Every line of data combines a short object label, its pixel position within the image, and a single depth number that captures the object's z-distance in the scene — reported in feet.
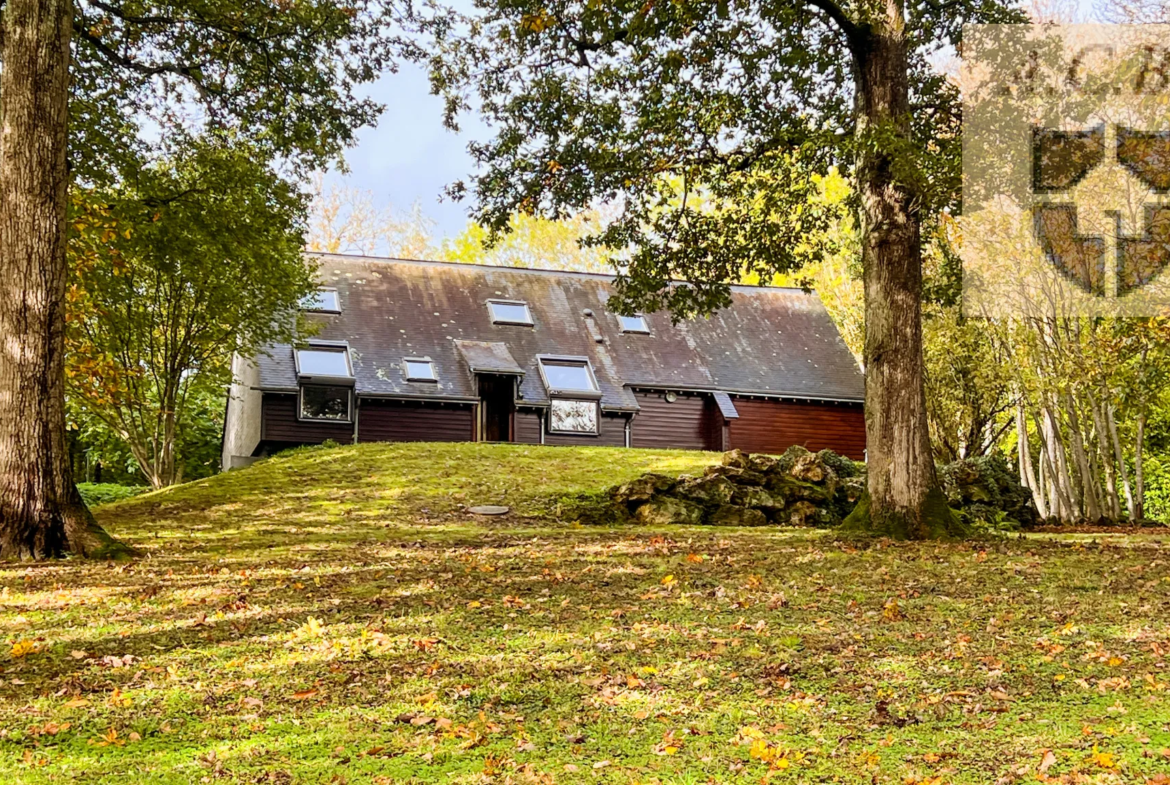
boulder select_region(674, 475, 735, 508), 47.73
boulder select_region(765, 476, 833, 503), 48.57
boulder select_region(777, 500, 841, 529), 46.93
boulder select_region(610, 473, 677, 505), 47.96
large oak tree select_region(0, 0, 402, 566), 29.43
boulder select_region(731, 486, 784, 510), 47.88
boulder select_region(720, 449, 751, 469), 50.55
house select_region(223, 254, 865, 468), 86.94
